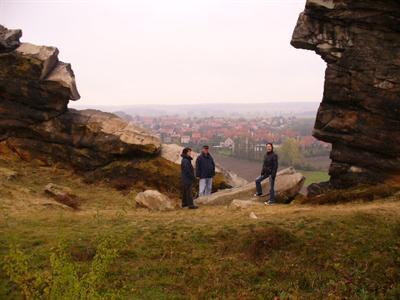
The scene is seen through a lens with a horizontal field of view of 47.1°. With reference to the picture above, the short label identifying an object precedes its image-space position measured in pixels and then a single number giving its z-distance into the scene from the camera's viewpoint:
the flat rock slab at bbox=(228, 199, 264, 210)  20.78
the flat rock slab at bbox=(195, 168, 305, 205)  22.95
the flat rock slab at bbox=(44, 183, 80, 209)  22.47
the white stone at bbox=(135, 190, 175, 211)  21.55
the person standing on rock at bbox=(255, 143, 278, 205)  21.98
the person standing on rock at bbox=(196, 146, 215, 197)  23.66
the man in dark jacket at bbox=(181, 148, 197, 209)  21.78
